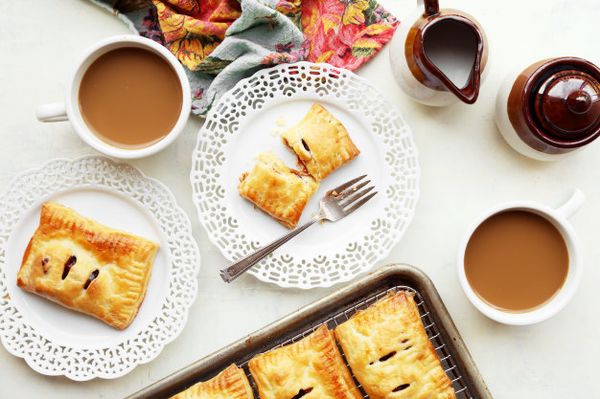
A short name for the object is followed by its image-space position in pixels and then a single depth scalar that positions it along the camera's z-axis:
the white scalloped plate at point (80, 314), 0.92
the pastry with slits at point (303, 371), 0.90
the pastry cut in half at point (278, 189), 0.92
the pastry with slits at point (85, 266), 0.91
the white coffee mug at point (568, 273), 0.90
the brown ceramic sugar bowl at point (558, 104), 0.87
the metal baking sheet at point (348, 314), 0.90
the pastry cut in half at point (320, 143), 0.92
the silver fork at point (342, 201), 0.93
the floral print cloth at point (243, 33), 0.93
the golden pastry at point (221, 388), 0.89
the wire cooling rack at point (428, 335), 0.92
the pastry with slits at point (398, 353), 0.89
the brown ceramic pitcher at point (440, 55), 0.86
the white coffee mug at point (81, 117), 0.88
